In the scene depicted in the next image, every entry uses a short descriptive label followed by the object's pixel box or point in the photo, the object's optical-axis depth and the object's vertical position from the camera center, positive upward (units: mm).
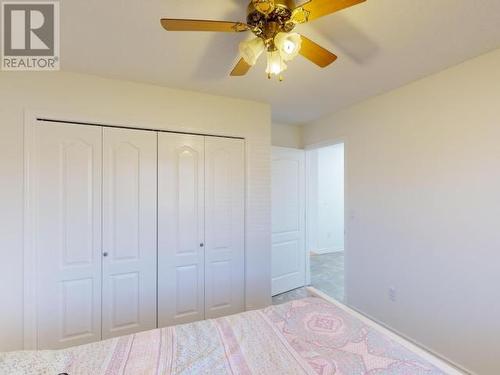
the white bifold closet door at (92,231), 1951 -339
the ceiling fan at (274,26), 1062 +734
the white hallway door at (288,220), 3330 -413
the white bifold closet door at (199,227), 2355 -371
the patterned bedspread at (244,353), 1040 -739
